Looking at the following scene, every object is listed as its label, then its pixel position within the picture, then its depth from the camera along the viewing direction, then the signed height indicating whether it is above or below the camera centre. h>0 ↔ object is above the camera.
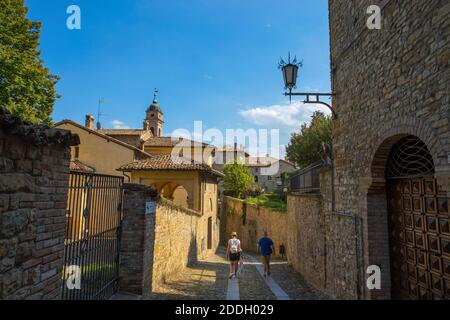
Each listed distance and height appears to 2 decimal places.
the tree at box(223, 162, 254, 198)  36.09 +1.33
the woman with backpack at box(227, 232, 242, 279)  10.32 -2.33
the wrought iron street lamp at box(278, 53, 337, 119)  7.32 +2.94
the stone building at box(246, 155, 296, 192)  53.16 +3.91
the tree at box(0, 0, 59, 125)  14.83 +6.84
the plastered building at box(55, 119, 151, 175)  22.22 +3.09
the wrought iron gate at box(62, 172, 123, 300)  4.40 -0.94
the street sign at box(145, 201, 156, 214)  6.60 -0.41
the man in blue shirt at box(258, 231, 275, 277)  10.85 -2.37
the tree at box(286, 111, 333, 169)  23.34 +4.47
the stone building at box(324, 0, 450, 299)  4.11 +0.77
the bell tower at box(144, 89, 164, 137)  48.69 +12.71
